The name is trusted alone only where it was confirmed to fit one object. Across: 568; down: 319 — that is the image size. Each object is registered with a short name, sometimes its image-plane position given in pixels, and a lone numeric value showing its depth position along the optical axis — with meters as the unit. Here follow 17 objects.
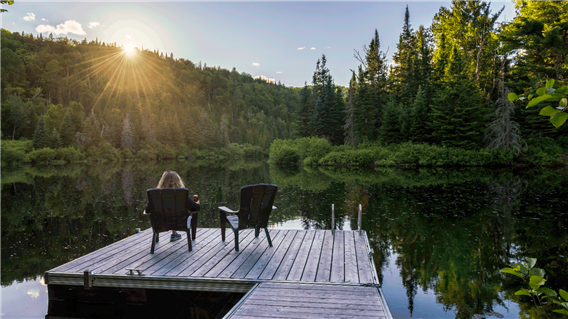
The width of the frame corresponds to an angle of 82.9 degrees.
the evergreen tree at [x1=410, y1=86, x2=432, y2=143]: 34.53
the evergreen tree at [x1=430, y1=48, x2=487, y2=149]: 31.25
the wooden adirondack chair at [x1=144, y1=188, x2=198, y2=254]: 5.59
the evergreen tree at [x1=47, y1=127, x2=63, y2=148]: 50.73
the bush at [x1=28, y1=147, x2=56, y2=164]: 46.58
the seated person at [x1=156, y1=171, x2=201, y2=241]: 6.03
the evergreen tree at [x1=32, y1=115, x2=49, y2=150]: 49.50
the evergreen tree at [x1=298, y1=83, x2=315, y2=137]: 52.03
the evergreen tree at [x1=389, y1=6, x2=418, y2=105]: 39.94
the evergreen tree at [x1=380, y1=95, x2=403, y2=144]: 36.34
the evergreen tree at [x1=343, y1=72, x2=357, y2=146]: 40.47
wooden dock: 4.52
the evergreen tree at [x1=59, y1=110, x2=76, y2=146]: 55.25
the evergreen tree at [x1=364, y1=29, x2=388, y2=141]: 40.00
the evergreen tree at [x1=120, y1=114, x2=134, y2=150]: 64.56
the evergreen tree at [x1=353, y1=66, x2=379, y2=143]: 39.59
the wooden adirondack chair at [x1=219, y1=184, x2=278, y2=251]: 5.82
